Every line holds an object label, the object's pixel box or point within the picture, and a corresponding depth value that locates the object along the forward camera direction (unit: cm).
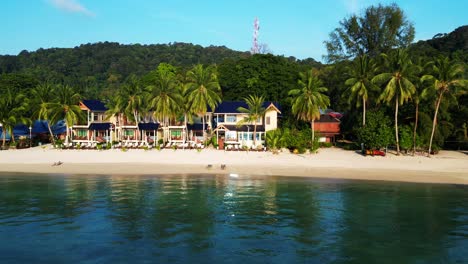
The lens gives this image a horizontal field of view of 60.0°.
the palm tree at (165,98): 5434
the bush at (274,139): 5203
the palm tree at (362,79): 5069
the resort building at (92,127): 6012
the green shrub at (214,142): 5487
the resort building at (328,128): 6221
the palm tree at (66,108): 5644
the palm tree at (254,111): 5488
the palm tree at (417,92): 4703
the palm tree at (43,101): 5756
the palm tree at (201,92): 5462
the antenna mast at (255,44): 9866
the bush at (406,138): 4866
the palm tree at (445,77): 4447
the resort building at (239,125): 5620
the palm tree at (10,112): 5706
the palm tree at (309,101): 5266
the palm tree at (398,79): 4603
